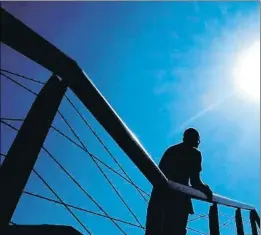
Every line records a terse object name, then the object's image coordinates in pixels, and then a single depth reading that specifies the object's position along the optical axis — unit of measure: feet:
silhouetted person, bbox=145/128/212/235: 7.11
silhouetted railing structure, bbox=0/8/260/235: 3.80
